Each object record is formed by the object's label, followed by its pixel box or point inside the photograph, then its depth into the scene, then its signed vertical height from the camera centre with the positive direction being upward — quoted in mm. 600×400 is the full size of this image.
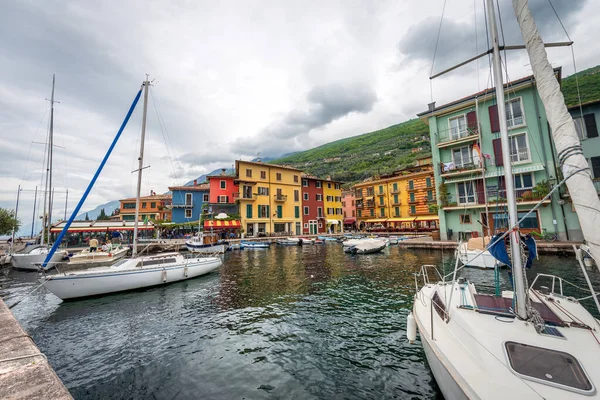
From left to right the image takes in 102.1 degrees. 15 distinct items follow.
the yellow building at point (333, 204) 51031 +3979
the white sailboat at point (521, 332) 2928 -1849
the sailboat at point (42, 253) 19406 -1587
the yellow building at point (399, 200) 40062 +3593
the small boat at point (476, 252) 14988 -2313
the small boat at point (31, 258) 19375 -1945
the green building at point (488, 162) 21500 +5278
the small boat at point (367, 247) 23891 -2569
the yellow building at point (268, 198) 39812 +4693
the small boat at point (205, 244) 26547 -1882
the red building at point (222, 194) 39344 +5438
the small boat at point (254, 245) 30828 -2464
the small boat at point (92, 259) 16438 -1963
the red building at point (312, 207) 47281 +3284
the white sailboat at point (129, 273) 10750 -2117
